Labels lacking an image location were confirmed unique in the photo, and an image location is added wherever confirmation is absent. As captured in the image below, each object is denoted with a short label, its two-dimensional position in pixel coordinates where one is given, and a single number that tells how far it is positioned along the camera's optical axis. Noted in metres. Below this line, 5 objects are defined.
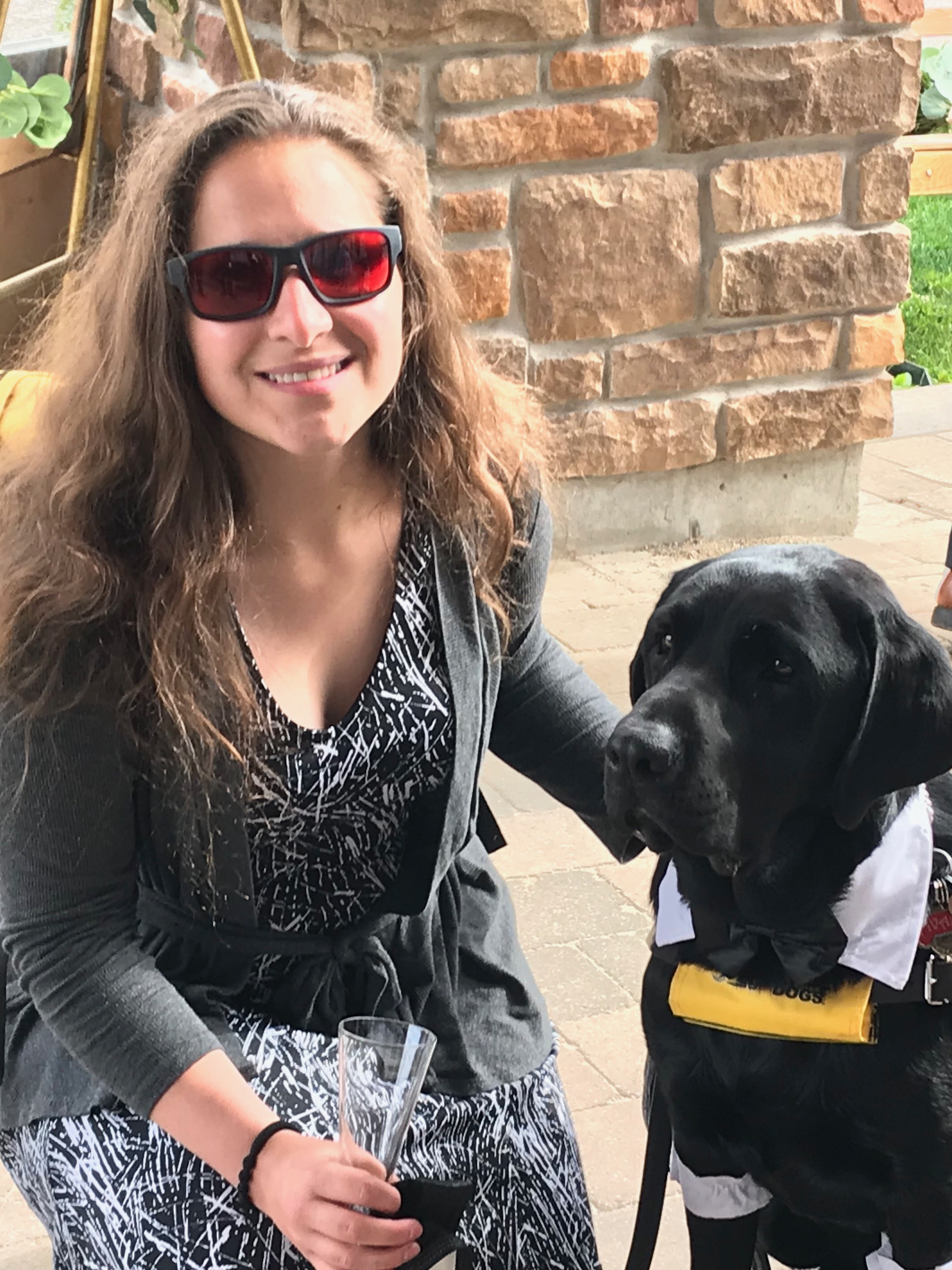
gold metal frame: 3.68
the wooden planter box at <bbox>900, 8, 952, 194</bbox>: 7.94
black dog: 1.64
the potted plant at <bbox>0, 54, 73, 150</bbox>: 4.17
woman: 1.89
